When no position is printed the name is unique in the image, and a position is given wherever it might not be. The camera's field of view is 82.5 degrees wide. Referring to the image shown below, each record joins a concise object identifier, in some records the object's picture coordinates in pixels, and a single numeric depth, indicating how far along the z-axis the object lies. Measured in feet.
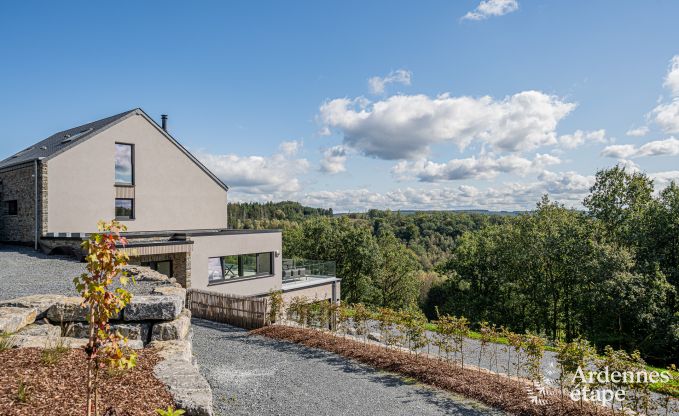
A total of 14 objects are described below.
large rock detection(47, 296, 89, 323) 21.75
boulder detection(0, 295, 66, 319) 21.45
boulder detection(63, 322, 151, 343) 21.81
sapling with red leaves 11.16
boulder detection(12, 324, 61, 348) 17.19
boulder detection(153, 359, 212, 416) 14.10
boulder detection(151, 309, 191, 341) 23.56
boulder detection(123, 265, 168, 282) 36.50
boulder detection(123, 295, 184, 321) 23.39
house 48.16
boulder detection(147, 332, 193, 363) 19.03
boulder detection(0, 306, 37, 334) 18.44
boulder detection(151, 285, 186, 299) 29.04
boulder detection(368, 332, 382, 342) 39.35
